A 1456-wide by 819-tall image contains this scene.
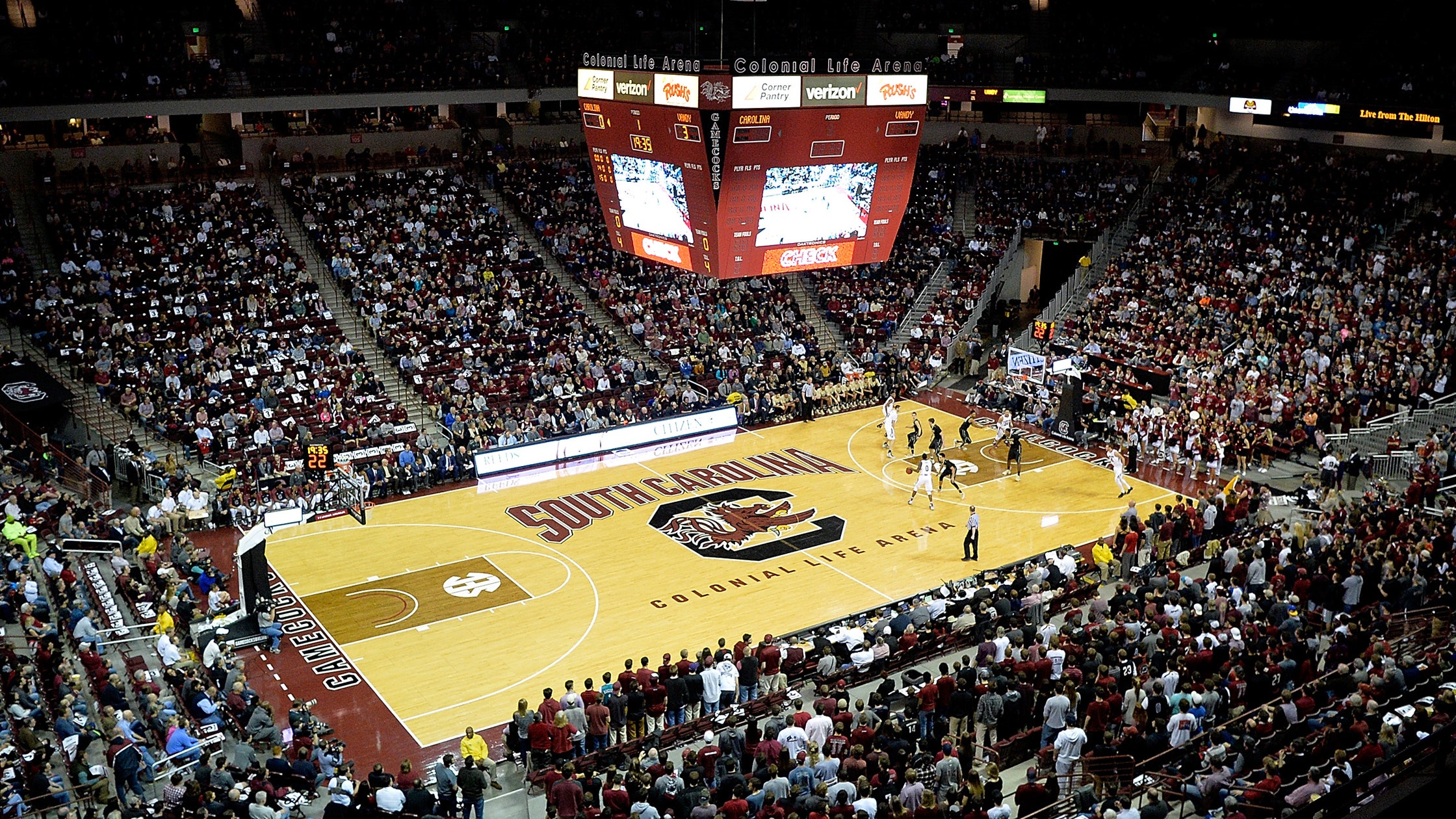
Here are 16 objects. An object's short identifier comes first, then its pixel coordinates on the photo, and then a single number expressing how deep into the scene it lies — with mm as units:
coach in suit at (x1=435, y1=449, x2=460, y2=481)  31906
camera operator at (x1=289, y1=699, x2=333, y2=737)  18406
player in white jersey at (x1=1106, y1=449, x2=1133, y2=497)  29438
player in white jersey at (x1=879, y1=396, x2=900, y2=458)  32812
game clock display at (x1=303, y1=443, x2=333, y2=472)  28484
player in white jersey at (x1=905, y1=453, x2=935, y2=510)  29312
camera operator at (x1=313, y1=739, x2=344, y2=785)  17375
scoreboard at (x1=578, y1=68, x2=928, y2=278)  26359
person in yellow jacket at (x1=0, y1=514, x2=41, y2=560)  22750
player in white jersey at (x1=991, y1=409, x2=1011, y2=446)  33094
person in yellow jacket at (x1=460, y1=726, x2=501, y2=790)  17234
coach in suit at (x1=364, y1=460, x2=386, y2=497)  30927
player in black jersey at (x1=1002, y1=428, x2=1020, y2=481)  32031
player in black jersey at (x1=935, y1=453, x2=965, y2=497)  31306
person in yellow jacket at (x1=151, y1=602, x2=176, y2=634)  20875
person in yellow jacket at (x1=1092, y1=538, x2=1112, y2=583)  24672
